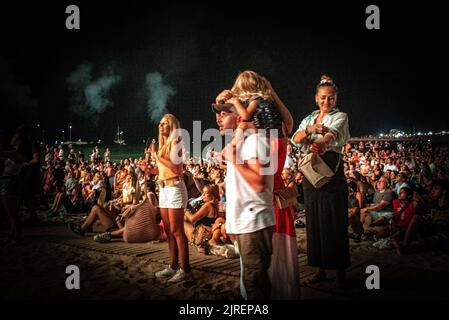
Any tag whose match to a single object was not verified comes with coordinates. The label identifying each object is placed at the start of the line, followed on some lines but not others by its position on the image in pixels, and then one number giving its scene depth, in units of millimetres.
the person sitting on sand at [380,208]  7254
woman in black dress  3359
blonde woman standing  3646
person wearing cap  2248
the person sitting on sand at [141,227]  5879
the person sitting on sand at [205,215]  5809
